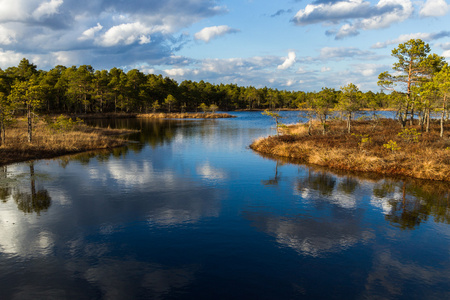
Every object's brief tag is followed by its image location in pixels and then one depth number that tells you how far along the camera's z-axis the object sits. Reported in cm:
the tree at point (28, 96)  3778
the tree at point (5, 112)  3562
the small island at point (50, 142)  3428
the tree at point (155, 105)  14038
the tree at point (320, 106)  4647
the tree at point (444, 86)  3666
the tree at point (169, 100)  14075
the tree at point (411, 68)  4625
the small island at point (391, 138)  2839
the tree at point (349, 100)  4812
